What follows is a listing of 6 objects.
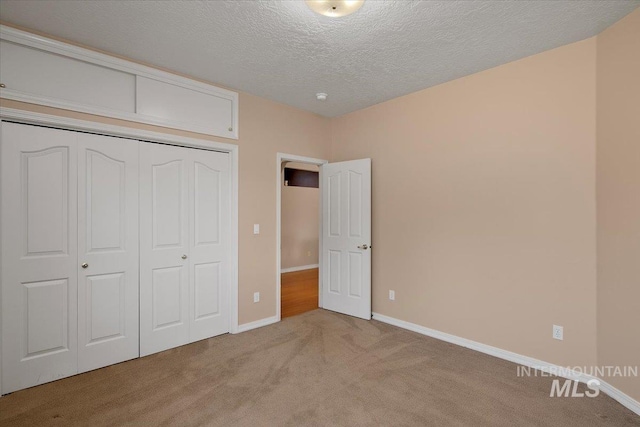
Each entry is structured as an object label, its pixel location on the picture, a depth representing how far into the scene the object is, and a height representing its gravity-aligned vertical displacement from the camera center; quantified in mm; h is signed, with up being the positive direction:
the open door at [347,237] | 3887 -325
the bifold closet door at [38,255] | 2266 -326
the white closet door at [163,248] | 2885 -341
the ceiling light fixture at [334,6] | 1895 +1308
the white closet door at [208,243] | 3197 -326
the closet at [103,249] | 2309 -323
